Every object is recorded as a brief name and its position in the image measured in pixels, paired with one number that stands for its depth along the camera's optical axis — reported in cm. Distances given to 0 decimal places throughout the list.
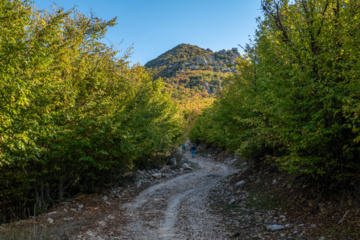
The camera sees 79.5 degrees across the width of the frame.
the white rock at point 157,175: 1922
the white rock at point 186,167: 2495
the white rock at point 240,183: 1362
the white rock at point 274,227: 711
